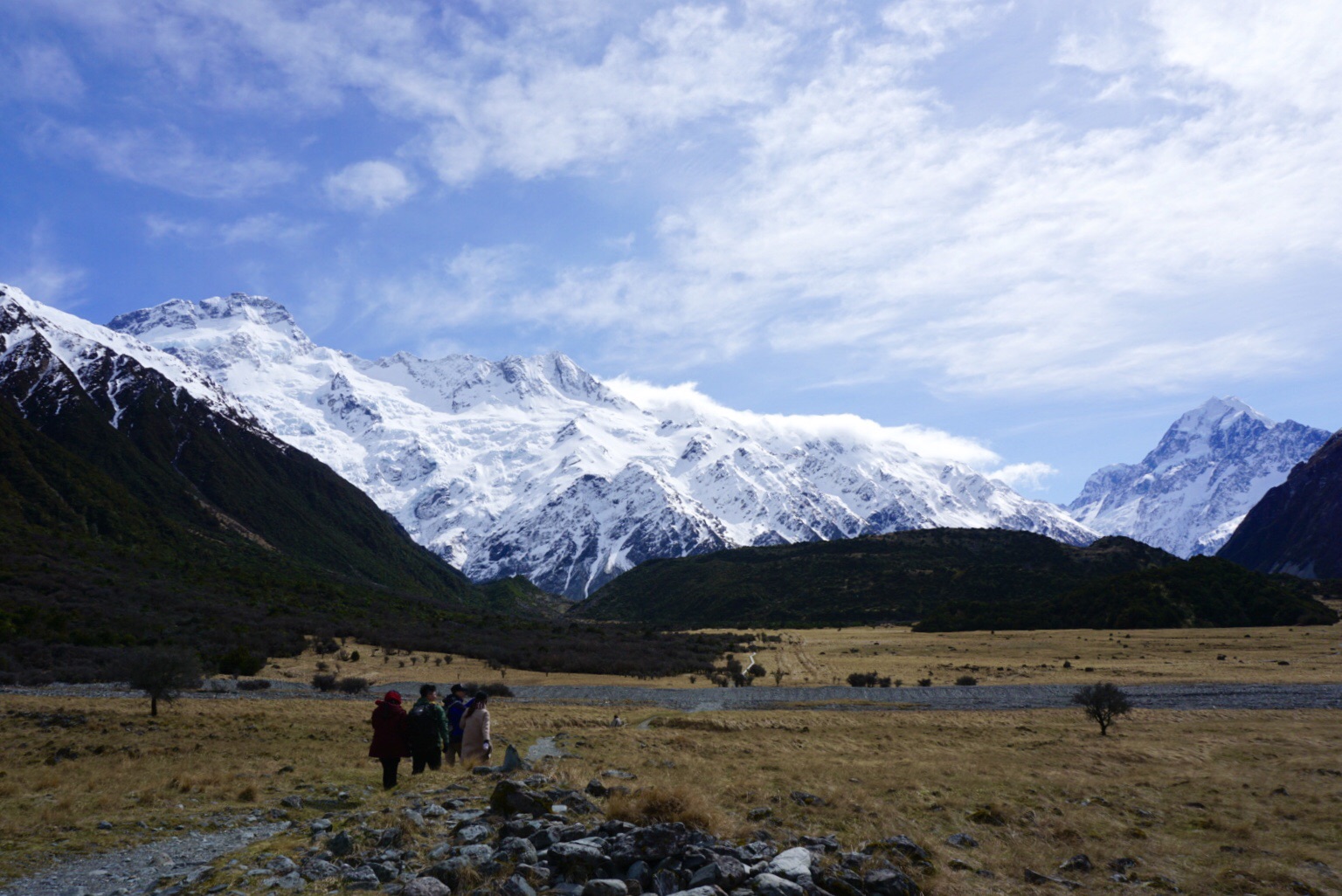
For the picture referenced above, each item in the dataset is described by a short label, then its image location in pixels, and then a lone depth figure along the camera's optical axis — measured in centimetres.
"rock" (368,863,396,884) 1027
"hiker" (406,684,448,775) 1694
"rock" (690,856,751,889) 954
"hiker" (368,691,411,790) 1608
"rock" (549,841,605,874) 1016
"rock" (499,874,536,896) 930
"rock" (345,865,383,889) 996
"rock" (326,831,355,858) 1126
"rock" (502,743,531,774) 1759
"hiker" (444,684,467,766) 1912
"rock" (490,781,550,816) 1279
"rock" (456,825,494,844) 1164
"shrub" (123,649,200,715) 3172
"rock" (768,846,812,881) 1002
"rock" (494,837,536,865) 1039
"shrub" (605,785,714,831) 1220
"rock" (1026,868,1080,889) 1203
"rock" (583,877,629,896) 928
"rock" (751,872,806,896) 938
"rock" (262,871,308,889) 994
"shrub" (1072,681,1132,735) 3266
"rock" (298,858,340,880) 1032
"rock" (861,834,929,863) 1214
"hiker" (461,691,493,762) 1922
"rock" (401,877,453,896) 925
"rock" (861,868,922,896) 1027
